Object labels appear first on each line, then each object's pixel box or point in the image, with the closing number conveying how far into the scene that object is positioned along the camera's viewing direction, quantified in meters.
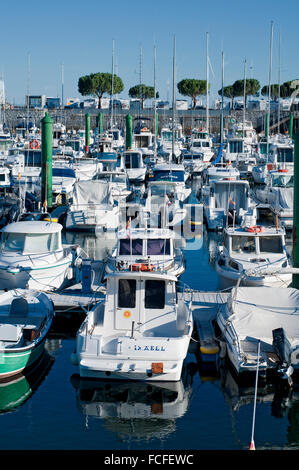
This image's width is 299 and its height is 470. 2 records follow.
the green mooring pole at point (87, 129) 55.41
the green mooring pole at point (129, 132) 47.69
